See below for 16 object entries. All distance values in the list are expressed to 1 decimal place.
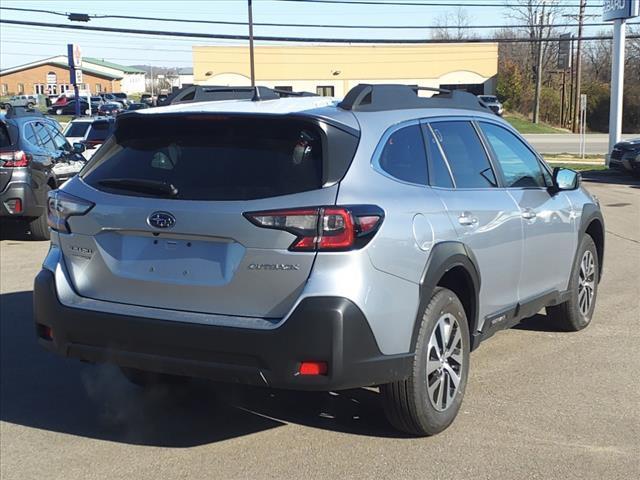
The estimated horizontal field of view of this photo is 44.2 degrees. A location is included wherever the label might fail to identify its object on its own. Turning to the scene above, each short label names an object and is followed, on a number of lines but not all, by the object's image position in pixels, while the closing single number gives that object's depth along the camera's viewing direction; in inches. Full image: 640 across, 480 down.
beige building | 2373.3
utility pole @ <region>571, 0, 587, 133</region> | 1841.8
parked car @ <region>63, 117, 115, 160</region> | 699.8
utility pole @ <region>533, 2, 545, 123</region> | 2081.7
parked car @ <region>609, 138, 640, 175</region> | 765.3
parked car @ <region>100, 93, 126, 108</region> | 2726.4
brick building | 3991.1
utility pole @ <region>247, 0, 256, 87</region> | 1535.2
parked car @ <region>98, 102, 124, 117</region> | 2003.1
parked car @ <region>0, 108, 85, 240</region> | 418.0
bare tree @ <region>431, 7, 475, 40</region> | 3262.8
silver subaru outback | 144.6
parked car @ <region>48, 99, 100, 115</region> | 2357.5
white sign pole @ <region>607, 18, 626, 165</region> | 911.0
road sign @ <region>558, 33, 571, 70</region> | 1465.3
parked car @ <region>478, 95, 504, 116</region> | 1929.1
